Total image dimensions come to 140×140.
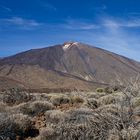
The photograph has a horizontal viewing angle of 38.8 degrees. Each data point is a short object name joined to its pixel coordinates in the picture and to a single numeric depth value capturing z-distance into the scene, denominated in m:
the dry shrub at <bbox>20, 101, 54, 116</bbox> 7.74
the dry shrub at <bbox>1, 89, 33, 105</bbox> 10.16
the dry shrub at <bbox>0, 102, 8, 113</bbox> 7.66
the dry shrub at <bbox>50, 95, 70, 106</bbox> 10.34
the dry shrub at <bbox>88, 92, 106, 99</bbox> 12.79
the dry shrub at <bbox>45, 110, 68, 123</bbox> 6.44
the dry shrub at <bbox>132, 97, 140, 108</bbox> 5.37
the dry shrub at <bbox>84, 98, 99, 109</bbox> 8.54
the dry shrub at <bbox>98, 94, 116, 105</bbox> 9.45
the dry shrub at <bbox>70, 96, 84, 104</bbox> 10.74
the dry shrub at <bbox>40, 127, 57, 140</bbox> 5.24
